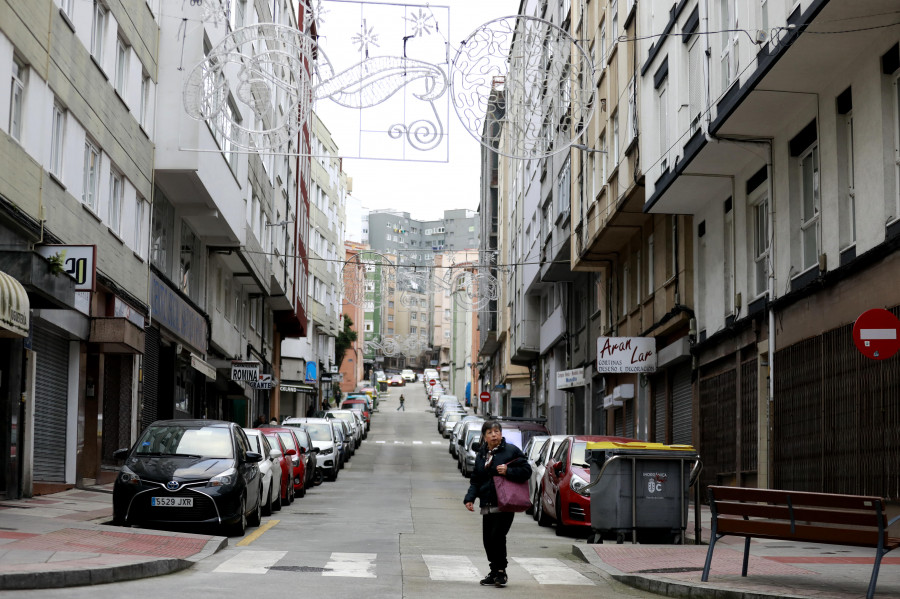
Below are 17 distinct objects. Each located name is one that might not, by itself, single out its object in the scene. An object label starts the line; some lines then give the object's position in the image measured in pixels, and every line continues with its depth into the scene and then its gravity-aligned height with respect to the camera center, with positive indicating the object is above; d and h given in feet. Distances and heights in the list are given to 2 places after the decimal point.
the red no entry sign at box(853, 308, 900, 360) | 35.12 +2.36
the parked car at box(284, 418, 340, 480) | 105.50 -3.20
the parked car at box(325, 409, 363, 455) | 157.99 -1.50
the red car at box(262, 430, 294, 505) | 74.15 -3.92
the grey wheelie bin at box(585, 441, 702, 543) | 49.96 -3.29
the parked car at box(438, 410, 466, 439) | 202.95 -1.58
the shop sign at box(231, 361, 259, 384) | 119.85 +3.68
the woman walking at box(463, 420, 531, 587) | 36.27 -2.34
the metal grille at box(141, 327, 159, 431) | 91.09 +2.42
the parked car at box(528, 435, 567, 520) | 67.15 -3.11
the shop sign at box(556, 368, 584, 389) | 118.93 +3.41
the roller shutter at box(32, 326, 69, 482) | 66.23 +0.15
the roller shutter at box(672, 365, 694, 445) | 84.79 +0.44
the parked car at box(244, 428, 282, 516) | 63.98 -3.33
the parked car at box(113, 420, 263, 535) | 50.67 -3.05
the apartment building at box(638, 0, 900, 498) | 46.88 +9.71
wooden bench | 31.14 -2.86
